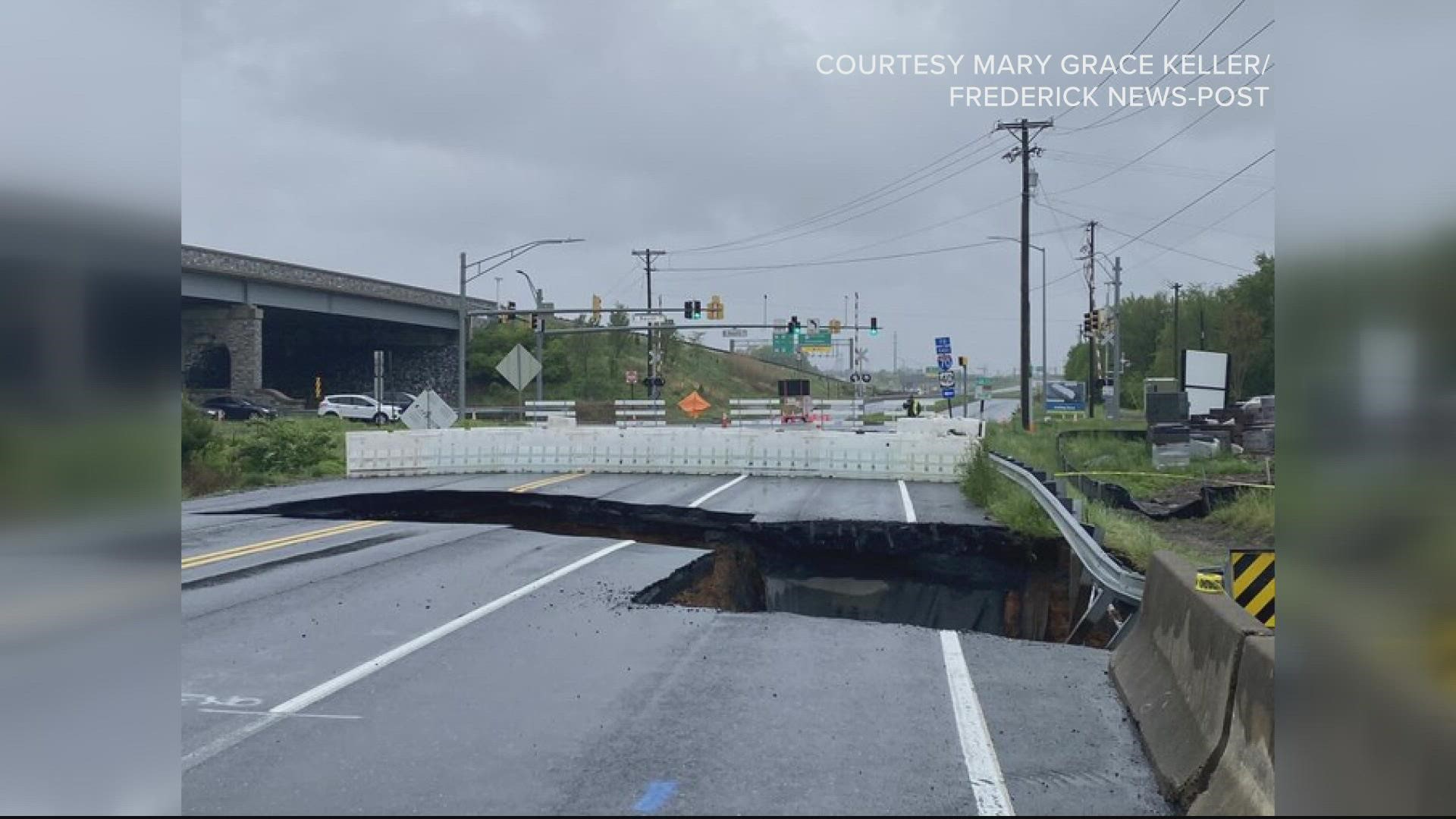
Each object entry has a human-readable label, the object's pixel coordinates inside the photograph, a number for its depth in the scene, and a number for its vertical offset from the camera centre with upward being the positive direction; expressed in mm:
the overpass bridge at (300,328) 53469 +3829
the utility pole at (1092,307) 63291 +4736
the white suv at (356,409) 61625 -398
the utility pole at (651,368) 60631 +1664
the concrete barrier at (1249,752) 4699 -1429
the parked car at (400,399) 67219 +115
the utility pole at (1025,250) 43969 +5428
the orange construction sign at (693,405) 45109 -162
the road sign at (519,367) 32875 +924
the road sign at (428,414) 30984 -337
